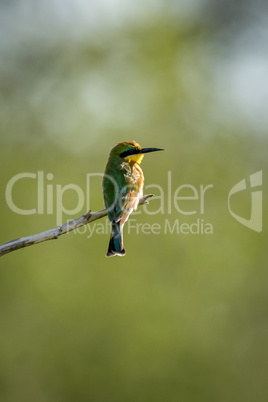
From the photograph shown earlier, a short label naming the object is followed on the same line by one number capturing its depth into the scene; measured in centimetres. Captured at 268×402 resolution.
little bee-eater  1045
